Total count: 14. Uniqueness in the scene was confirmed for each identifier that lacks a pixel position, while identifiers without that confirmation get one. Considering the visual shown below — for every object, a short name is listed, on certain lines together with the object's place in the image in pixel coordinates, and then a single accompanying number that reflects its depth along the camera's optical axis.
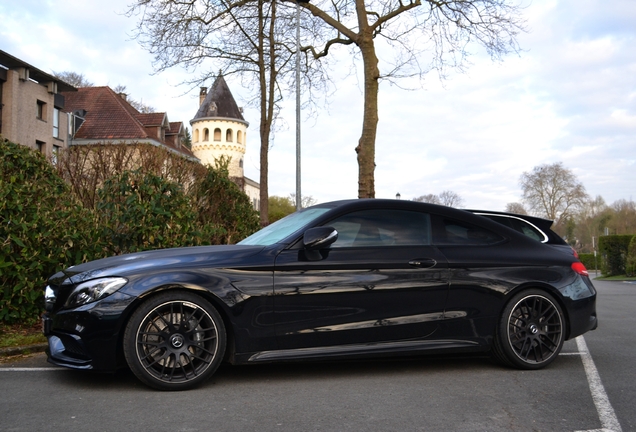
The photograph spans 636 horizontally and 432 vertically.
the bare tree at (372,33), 15.09
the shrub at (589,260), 79.56
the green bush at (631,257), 41.22
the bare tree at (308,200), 85.62
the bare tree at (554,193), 99.19
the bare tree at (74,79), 65.75
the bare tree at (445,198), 73.85
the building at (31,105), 41.94
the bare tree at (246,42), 18.70
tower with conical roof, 85.62
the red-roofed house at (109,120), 55.29
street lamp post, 21.05
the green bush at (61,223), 7.75
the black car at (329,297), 5.20
